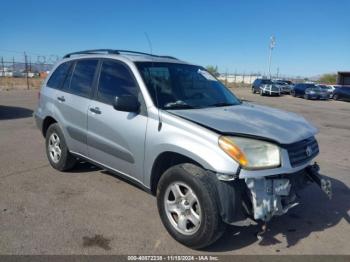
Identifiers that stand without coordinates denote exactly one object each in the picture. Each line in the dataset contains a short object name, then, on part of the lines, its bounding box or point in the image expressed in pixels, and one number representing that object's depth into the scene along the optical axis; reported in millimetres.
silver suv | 3299
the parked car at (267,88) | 36219
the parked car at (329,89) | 34062
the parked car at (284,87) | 38219
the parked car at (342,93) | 32500
